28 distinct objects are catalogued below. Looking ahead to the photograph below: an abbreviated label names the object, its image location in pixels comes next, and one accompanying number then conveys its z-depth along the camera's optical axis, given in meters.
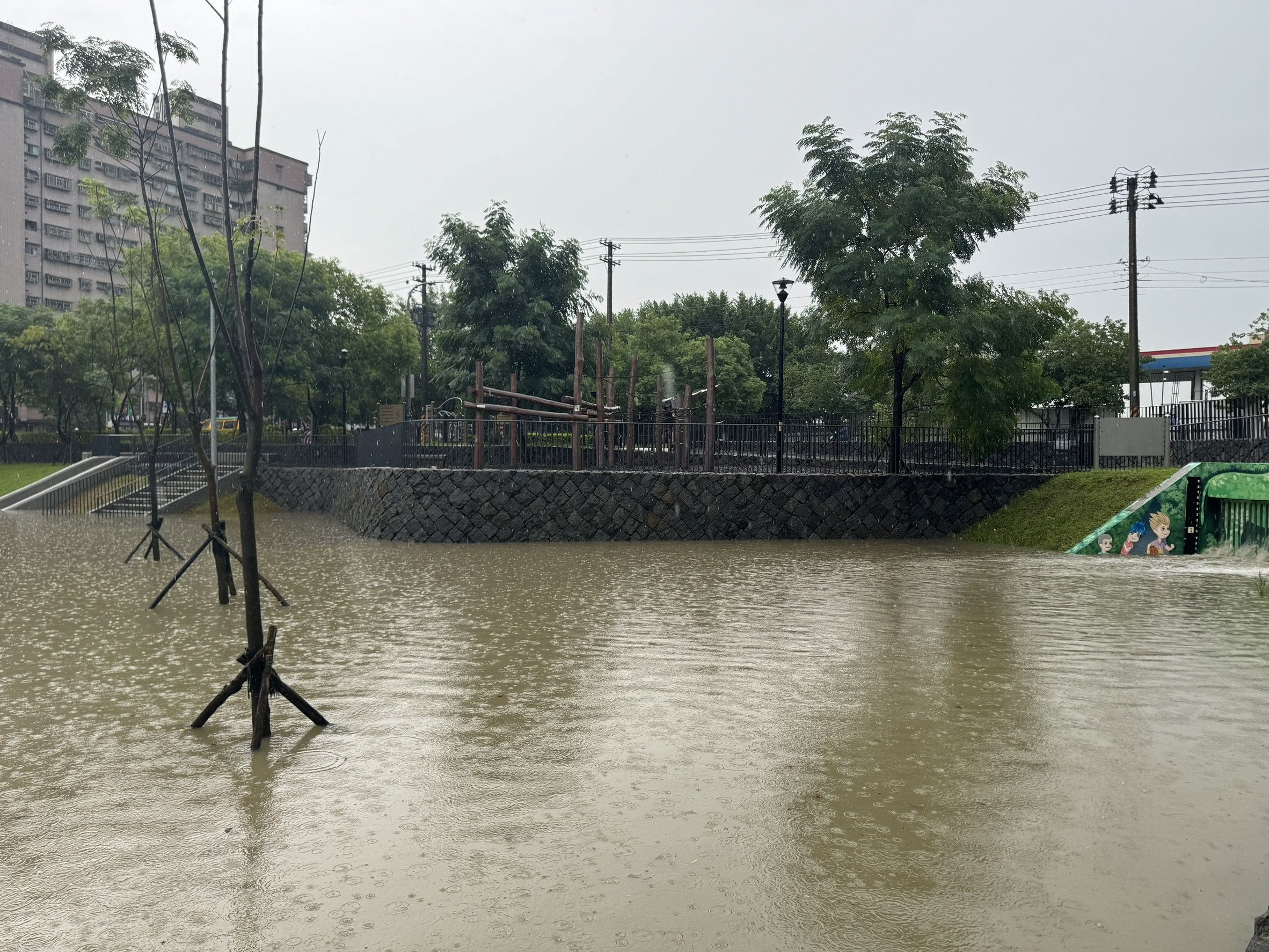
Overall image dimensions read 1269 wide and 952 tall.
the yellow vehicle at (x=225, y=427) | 42.31
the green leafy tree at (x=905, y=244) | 23.41
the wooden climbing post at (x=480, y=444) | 21.47
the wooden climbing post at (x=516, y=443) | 22.69
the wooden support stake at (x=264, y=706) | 6.14
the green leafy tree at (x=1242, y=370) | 36.50
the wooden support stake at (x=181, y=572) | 11.26
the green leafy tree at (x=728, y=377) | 54.16
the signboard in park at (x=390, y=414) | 29.54
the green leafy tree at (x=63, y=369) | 44.50
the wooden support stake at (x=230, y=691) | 6.21
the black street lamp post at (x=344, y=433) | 32.28
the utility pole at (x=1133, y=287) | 31.36
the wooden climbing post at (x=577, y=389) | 22.72
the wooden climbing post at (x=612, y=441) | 23.20
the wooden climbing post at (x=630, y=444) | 23.75
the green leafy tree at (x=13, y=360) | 48.78
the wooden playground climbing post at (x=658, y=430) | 23.77
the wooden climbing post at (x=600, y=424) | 23.11
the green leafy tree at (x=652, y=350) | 54.34
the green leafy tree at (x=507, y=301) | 35.06
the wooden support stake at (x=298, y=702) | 6.31
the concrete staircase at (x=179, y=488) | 29.73
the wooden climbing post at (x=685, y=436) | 23.88
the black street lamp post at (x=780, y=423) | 23.69
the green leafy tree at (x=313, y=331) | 35.12
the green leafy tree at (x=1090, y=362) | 42.53
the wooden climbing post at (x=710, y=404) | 23.05
